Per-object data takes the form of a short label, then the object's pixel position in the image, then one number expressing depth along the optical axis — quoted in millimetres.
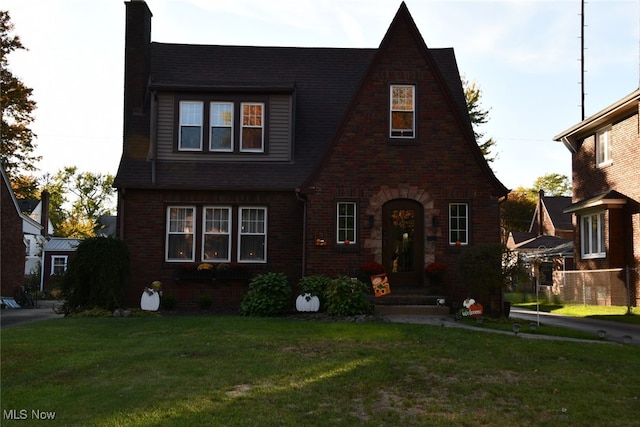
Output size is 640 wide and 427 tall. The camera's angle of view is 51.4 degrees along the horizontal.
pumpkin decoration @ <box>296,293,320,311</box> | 16391
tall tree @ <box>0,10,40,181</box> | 32125
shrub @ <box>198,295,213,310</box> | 18359
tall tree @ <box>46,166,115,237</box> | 81312
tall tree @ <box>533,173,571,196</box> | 86500
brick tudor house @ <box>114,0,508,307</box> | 17859
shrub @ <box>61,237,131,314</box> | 16734
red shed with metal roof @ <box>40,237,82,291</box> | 47625
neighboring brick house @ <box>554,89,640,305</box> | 22453
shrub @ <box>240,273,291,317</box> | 16203
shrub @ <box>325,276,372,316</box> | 15500
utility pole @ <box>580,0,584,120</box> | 36094
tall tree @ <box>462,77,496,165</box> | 40594
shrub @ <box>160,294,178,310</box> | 18228
